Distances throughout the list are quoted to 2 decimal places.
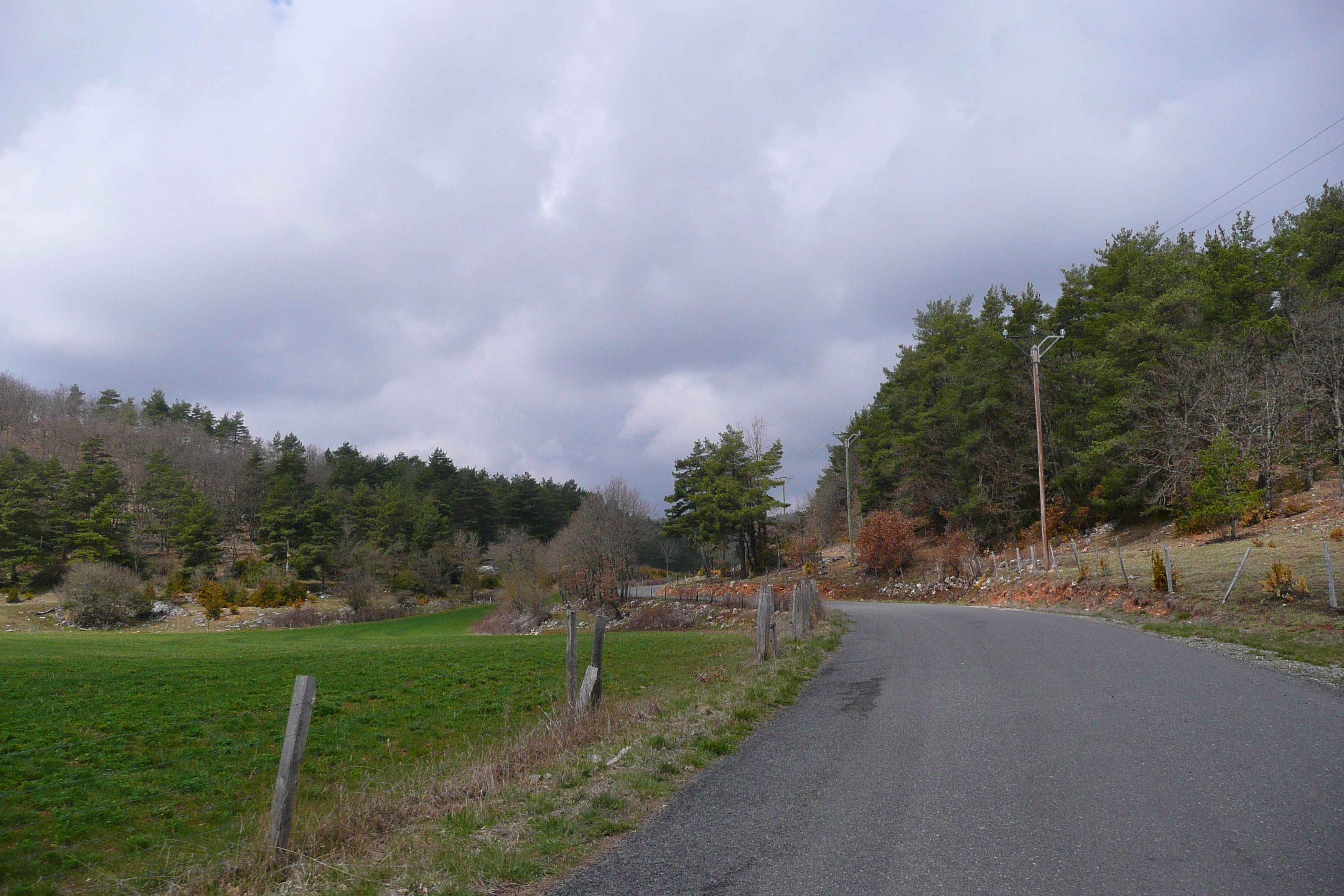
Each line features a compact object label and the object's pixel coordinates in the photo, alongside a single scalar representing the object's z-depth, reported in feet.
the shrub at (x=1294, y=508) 97.09
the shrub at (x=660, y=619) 131.75
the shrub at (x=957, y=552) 128.26
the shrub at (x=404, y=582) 223.51
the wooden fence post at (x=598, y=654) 31.42
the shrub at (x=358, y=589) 196.03
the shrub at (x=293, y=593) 197.98
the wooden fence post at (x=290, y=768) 16.63
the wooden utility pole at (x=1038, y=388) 97.86
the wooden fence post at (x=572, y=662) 31.19
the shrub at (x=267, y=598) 194.90
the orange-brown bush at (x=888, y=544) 146.10
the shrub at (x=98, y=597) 164.04
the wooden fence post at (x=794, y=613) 61.72
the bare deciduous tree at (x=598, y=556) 162.40
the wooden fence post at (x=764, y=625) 47.11
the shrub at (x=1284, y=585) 50.65
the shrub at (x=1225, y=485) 90.63
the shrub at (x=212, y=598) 178.70
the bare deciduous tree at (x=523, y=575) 175.83
